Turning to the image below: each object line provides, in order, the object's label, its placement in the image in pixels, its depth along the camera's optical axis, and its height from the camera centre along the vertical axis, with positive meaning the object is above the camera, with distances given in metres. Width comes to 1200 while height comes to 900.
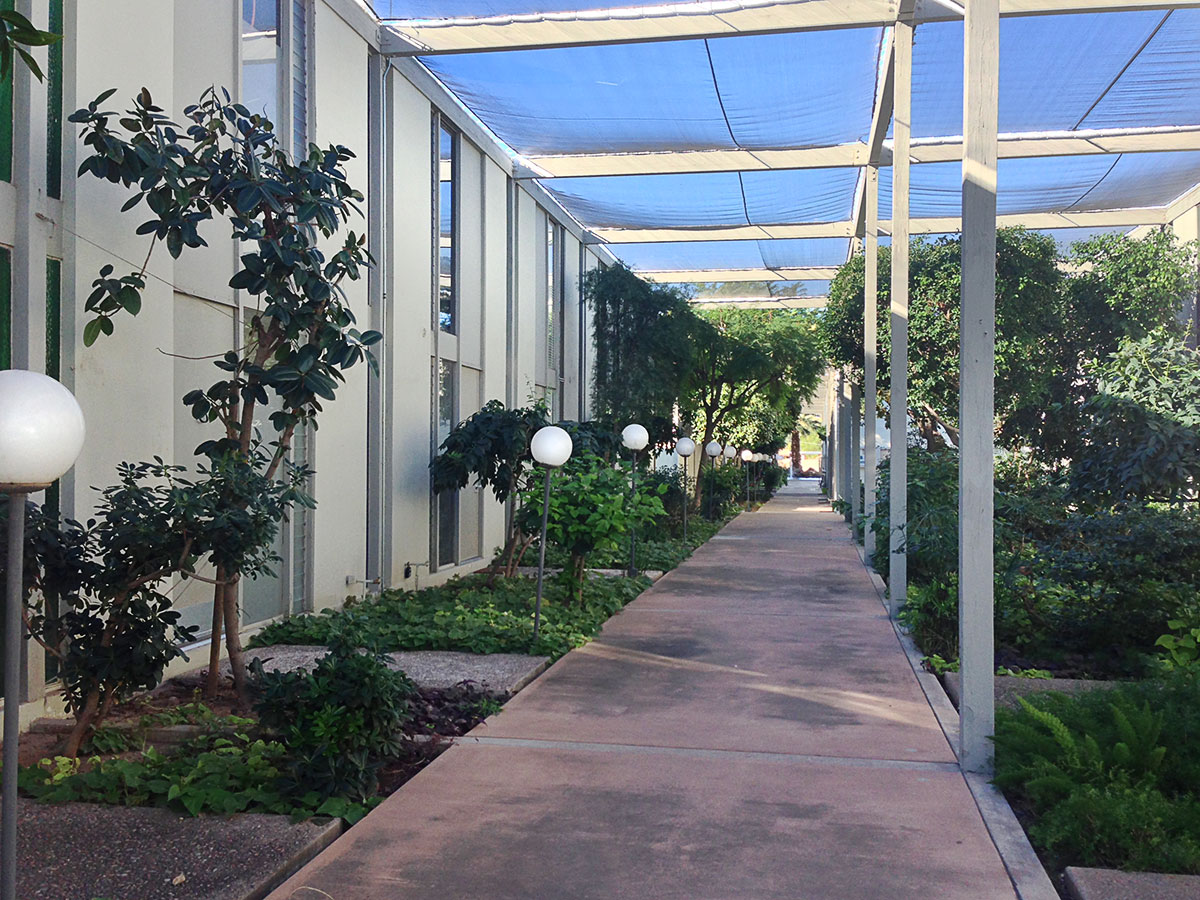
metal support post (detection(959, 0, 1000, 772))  4.92 +0.10
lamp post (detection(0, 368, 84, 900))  2.77 -0.03
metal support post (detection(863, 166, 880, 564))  13.30 +1.98
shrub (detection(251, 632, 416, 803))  4.38 -1.15
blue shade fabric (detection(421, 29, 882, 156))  10.15 +3.76
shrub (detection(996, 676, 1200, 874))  3.70 -1.28
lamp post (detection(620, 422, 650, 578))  12.12 +0.14
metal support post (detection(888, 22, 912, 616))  9.51 +0.93
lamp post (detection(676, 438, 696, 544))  18.06 +0.04
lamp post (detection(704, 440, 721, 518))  23.97 -0.60
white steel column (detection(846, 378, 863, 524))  18.70 +0.09
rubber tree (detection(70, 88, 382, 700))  5.34 +1.07
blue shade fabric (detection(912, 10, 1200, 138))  9.75 +3.86
